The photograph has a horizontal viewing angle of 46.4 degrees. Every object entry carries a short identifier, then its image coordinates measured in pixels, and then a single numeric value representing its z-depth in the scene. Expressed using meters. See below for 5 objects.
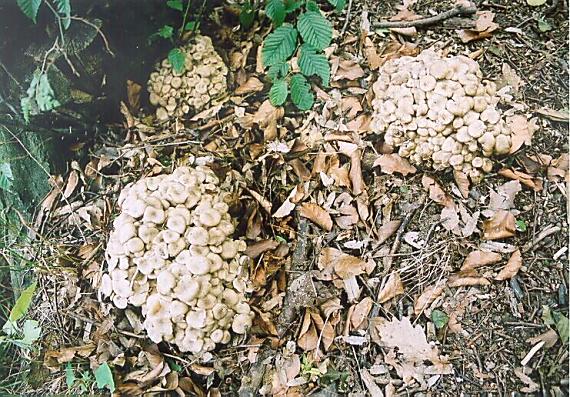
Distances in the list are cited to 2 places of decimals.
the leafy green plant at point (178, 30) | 1.12
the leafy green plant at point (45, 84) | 1.05
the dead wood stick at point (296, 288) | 1.03
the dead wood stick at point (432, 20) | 1.08
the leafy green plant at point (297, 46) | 1.04
